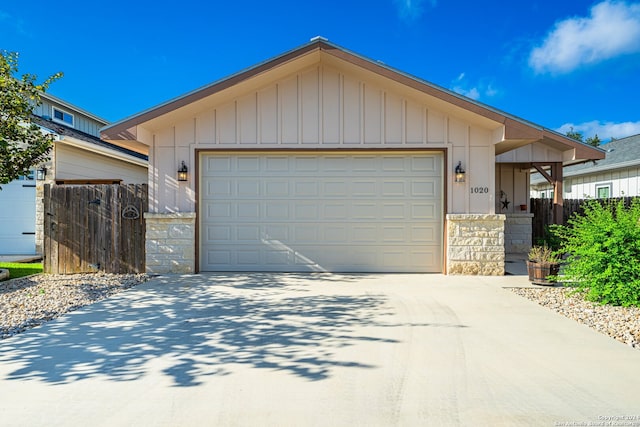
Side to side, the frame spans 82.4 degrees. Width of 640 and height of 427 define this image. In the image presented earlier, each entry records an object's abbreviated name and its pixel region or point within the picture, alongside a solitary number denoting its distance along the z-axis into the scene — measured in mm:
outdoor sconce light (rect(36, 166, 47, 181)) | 8912
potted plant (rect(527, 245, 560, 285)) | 6254
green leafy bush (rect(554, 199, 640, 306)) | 4898
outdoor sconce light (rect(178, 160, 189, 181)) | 7246
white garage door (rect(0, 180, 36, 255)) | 9461
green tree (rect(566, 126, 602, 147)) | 39225
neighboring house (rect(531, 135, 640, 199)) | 13516
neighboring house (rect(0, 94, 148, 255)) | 9078
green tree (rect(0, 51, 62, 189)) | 6395
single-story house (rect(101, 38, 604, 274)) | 7156
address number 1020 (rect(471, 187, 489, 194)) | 7160
